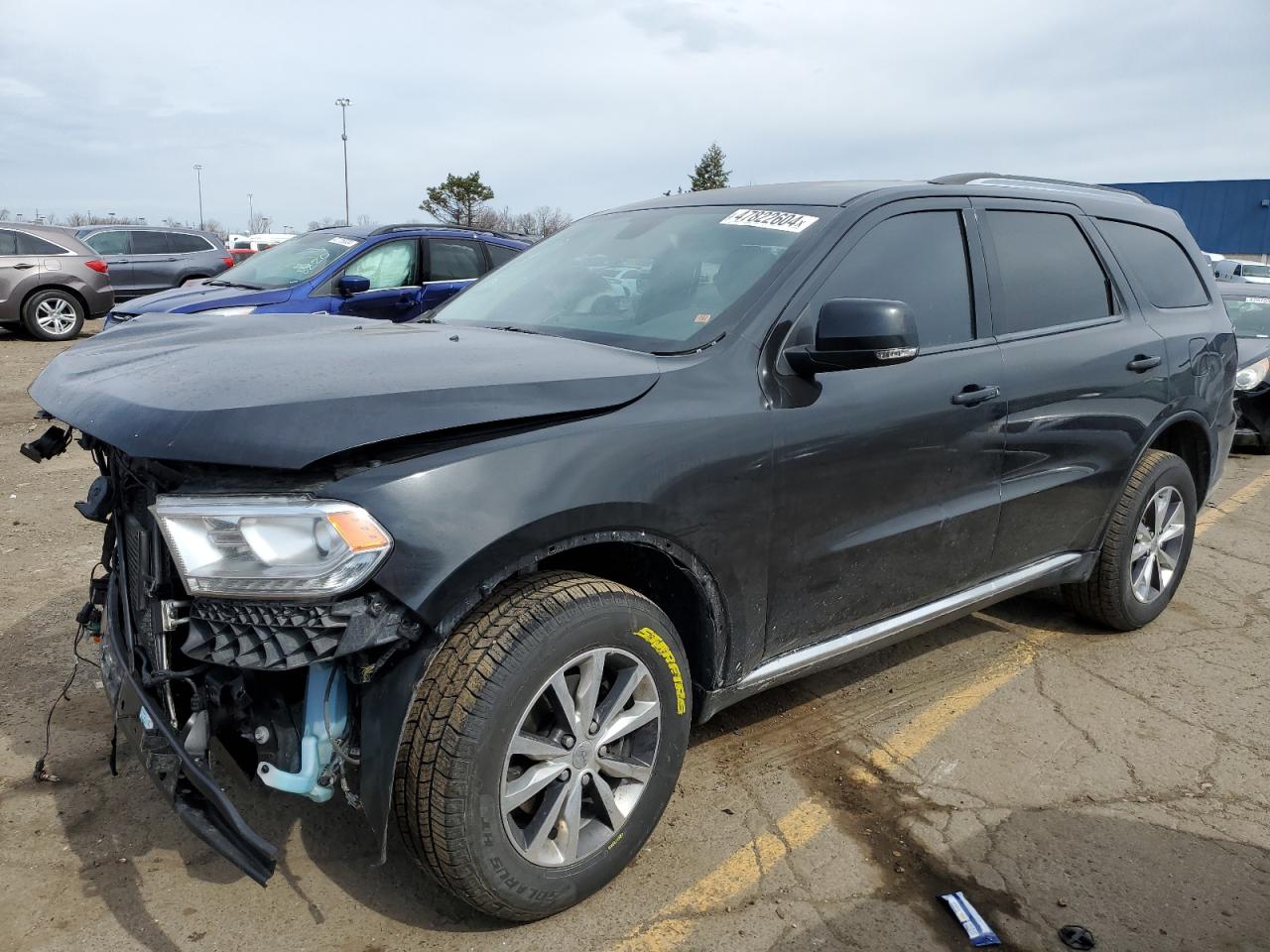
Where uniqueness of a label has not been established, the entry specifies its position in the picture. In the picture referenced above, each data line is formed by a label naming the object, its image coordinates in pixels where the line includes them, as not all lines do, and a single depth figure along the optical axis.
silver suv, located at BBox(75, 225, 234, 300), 16.39
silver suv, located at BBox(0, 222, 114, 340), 13.25
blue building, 41.41
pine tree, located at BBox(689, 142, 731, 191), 50.59
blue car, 7.75
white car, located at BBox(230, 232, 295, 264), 38.44
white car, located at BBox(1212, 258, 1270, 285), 22.62
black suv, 2.03
